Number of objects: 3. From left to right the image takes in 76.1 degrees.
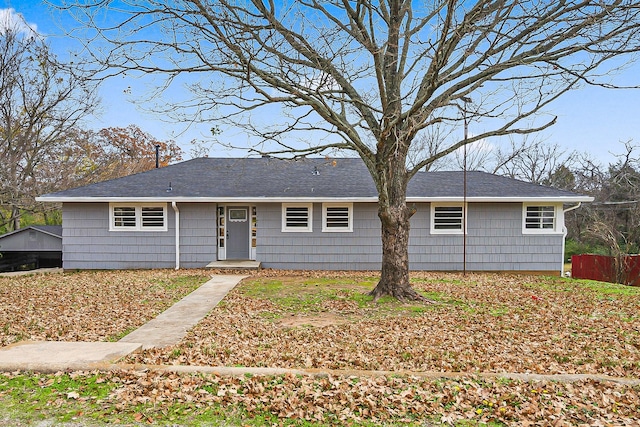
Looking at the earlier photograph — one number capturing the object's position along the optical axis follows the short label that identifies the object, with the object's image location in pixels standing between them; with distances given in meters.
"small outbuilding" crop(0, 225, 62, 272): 14.60
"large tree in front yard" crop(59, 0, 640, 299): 6.82
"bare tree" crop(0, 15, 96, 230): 15.21
